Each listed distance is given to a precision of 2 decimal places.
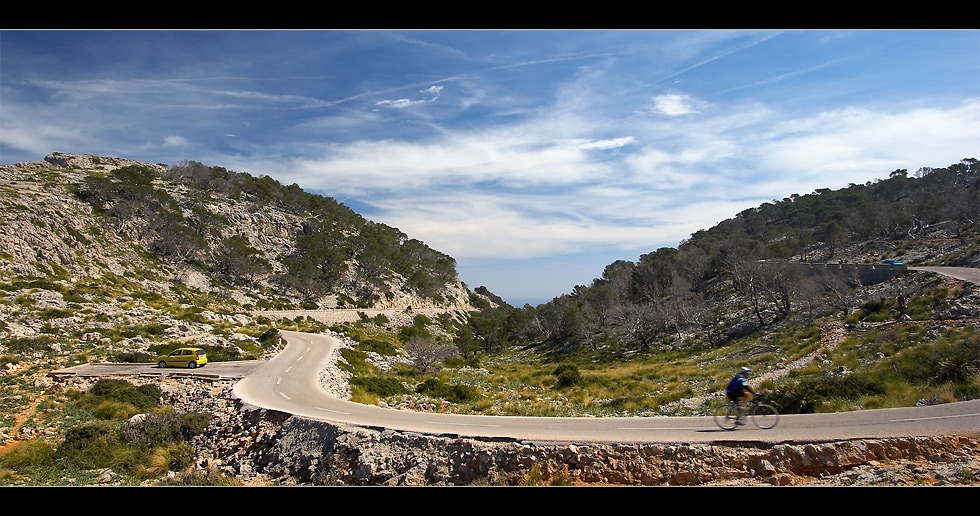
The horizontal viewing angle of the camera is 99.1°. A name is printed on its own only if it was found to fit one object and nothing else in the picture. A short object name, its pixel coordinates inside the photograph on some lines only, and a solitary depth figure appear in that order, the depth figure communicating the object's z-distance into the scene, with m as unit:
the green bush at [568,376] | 23.78
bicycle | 10.59
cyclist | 10.50
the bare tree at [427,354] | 28.79
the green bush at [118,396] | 16.44
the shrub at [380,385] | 20.00
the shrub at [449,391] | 19.19
